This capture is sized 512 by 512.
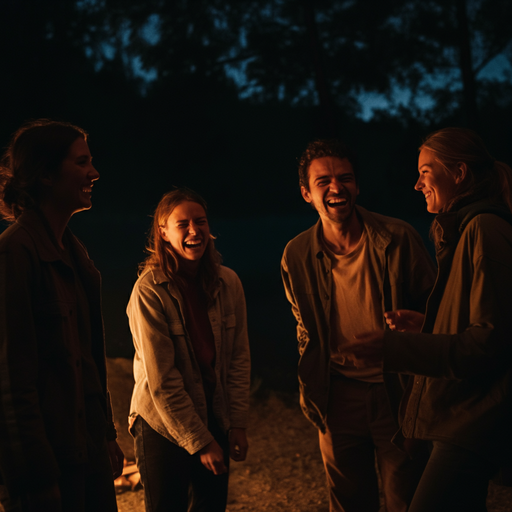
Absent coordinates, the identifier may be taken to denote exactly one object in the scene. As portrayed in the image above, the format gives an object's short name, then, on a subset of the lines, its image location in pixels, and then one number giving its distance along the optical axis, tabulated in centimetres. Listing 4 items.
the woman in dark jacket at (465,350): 166
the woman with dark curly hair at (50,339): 156
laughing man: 260
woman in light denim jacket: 236
